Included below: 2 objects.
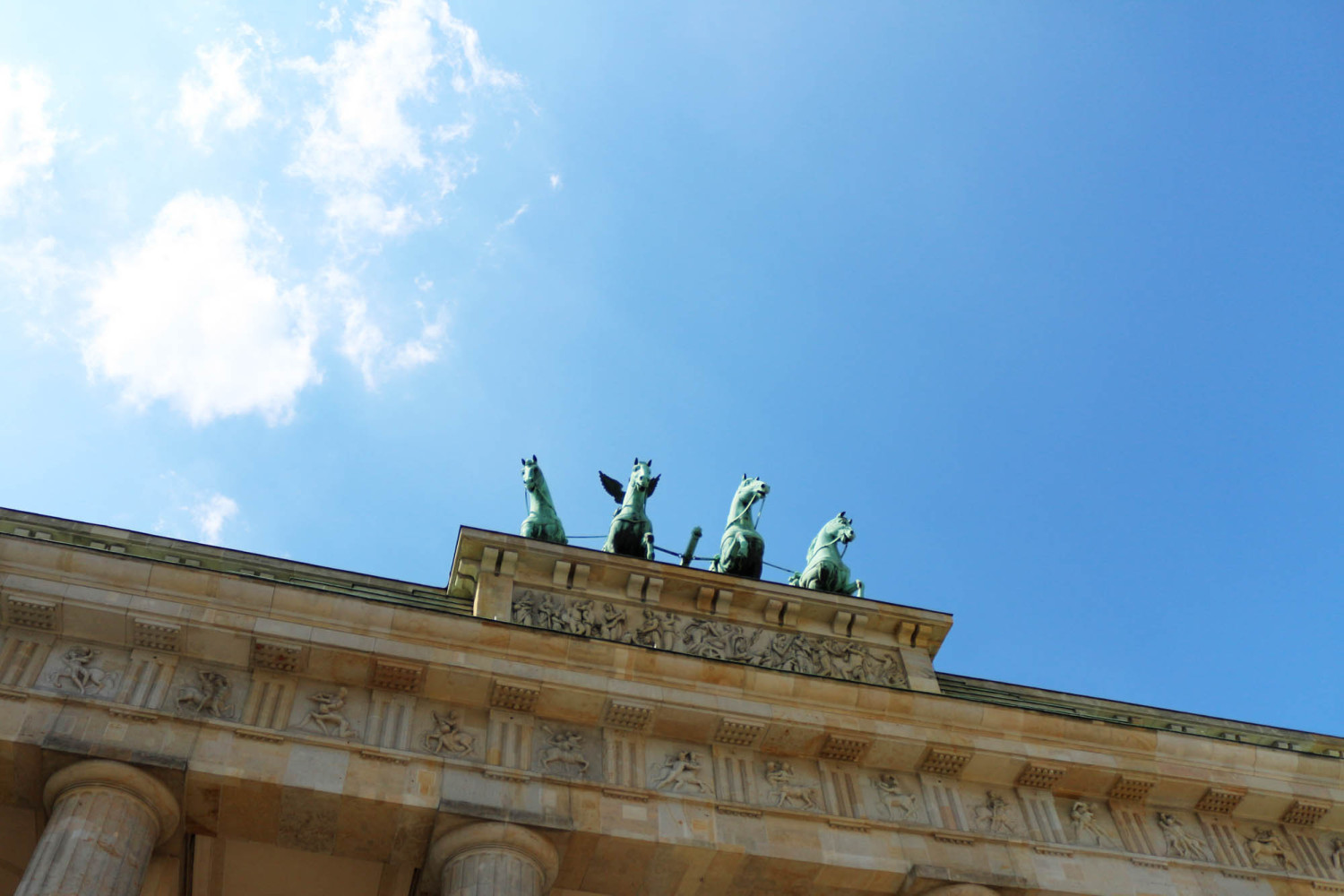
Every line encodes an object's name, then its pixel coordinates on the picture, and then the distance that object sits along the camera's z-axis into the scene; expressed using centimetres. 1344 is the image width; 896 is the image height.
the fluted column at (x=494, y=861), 1720
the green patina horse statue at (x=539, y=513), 2502
